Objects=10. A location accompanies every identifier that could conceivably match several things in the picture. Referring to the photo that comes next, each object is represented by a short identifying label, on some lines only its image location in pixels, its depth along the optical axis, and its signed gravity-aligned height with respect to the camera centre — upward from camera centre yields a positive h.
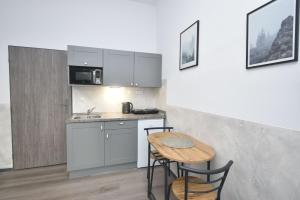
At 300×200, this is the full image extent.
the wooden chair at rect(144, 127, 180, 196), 2.20 -0.83
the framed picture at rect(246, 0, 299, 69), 1.09 +0.45
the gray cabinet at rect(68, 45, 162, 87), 2.79 +0.55
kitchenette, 2.63 -0.31
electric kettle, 3.26 -0.23
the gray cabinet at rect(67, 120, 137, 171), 2.58 -0.80
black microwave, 2.77 +0.33
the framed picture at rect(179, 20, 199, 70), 2.16 +0.68
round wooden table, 1.50 -0.56
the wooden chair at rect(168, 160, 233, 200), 1.26 -0.86
